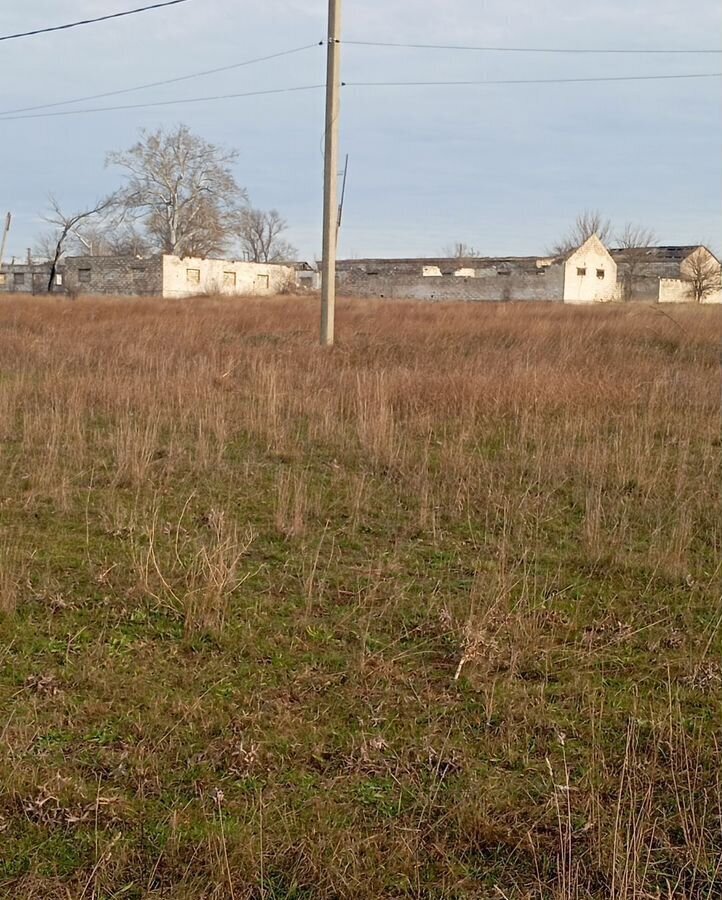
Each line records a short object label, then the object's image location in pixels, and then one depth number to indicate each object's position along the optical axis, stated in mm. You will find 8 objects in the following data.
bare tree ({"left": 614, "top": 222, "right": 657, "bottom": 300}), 56156
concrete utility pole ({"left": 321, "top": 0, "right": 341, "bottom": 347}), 13547
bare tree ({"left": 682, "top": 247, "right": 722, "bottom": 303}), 51534
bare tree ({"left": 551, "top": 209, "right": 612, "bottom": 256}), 62938
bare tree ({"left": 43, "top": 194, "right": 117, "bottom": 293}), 58219
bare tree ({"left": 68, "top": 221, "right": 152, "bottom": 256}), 64569
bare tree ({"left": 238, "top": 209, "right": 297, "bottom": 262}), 86500
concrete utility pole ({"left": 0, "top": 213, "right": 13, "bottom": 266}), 57969
